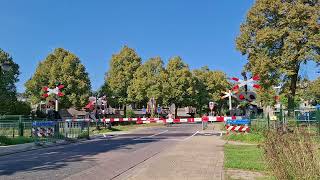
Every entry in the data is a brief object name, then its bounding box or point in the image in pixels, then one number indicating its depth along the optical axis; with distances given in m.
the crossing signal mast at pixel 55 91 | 21.48
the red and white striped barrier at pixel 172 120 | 21.86
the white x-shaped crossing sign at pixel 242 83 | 12.62
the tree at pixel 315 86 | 22.75
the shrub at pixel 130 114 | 49.43
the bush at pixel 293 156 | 4.94
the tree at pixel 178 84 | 54.72
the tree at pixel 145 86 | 51.26
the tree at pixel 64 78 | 44.36
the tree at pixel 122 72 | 52.06
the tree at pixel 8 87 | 39.44
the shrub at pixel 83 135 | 21.67
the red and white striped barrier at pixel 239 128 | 18.70
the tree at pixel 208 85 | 61.88
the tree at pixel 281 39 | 22.14
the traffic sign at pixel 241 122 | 19.14
